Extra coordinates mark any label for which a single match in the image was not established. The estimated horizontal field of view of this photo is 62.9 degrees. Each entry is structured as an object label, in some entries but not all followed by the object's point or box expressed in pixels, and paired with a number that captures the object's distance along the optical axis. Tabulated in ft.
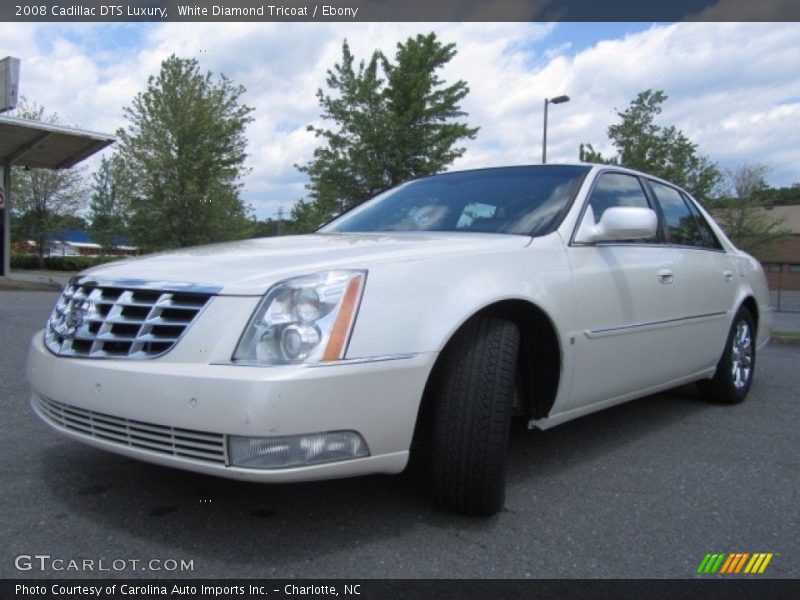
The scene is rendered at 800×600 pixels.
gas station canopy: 48.96
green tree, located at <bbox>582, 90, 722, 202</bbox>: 59.77
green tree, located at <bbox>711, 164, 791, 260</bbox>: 78.79
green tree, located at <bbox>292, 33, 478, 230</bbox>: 48.80
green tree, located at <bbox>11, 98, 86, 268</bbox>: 115.55
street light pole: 61.57
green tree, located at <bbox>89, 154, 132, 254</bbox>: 63.52
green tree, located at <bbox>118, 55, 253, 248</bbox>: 61.41
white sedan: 6.88
